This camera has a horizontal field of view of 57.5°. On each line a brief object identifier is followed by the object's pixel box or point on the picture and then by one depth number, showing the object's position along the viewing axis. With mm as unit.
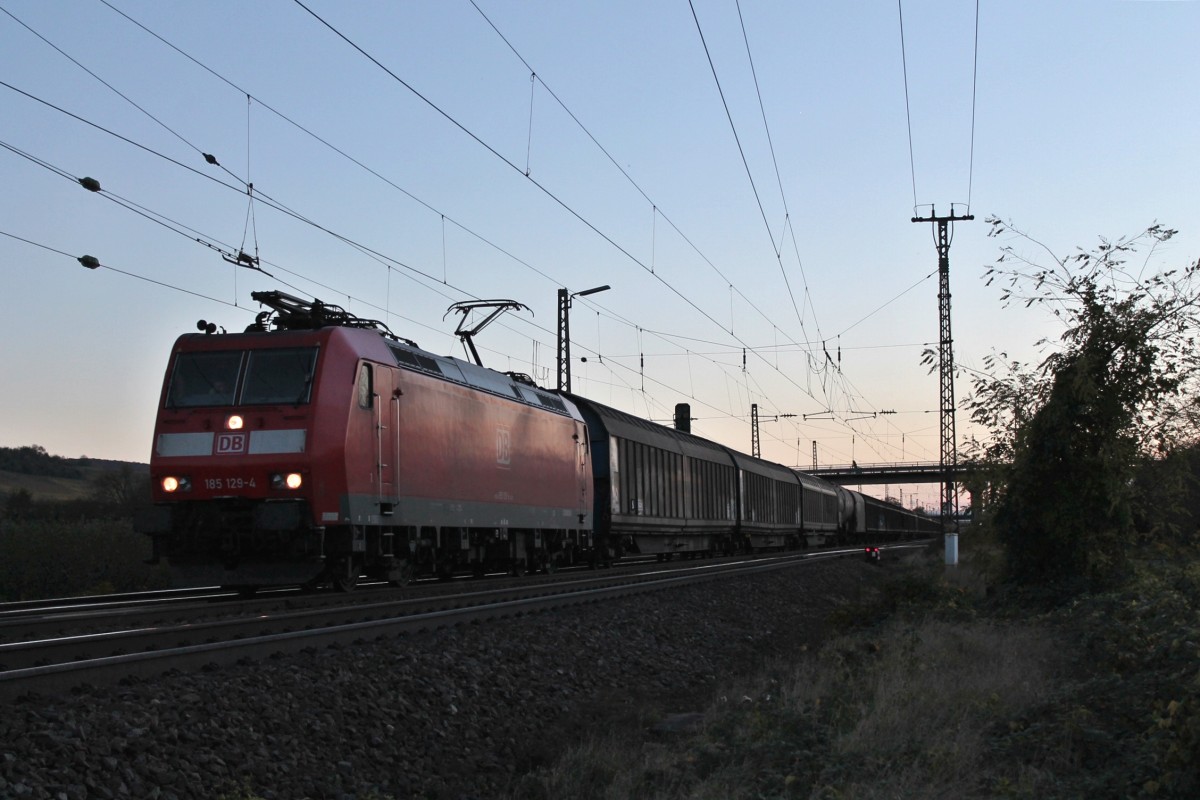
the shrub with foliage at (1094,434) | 17703
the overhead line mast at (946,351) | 37188
